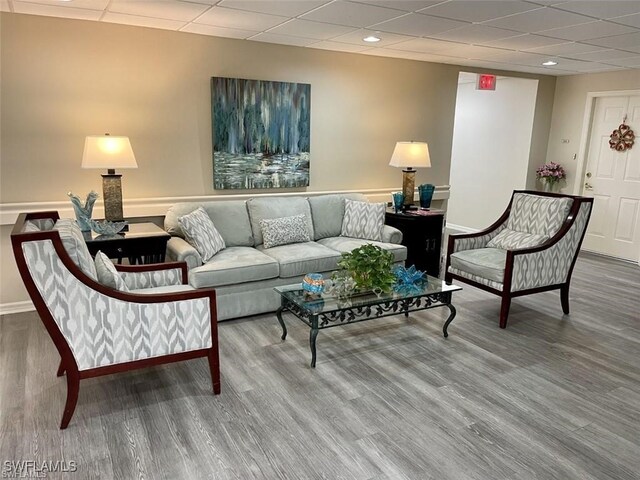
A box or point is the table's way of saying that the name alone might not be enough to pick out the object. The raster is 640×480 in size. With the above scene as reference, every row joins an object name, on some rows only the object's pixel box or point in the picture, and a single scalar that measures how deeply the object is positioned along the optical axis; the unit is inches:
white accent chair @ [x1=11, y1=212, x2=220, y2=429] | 85.0
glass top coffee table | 117.9
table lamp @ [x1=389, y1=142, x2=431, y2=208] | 194.9
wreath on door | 234.1
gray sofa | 142.9
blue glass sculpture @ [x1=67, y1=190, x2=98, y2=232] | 137.5
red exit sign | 256.4
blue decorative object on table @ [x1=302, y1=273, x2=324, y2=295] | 126.0
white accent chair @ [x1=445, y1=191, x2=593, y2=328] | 147.3
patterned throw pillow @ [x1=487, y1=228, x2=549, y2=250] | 160.1
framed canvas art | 172.7
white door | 235.5
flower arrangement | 261.1
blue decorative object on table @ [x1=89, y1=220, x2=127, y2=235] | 138.6
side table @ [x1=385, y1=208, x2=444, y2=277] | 192.4
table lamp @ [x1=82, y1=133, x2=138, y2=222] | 139.3
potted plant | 126.3
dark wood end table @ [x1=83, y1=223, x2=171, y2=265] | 135.6
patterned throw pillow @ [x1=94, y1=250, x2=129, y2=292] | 97.7
